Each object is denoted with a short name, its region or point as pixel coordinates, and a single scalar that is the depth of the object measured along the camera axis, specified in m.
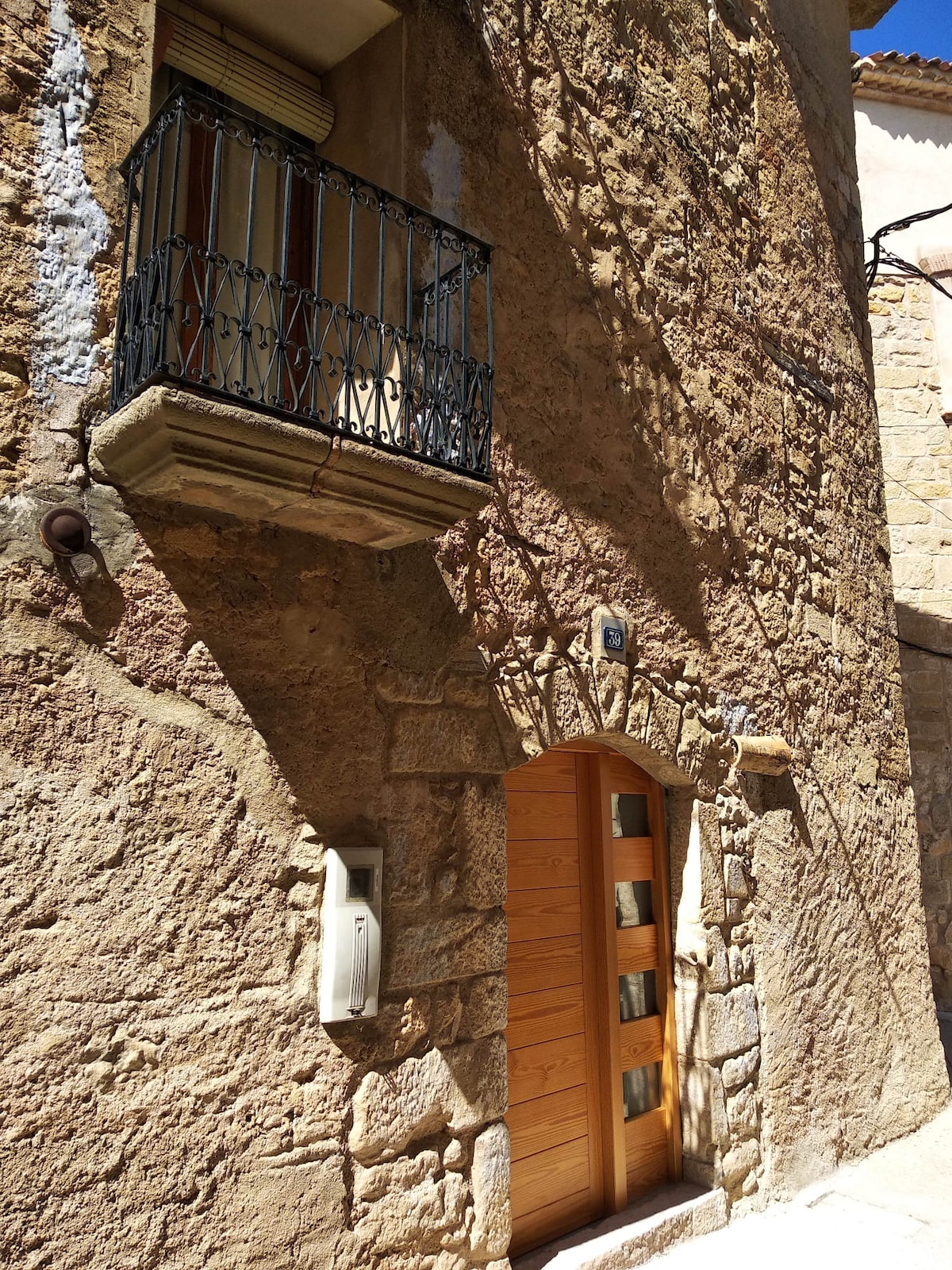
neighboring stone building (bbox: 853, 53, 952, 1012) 8.19
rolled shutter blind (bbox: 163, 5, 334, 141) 3.06
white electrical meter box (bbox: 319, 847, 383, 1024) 2.40
